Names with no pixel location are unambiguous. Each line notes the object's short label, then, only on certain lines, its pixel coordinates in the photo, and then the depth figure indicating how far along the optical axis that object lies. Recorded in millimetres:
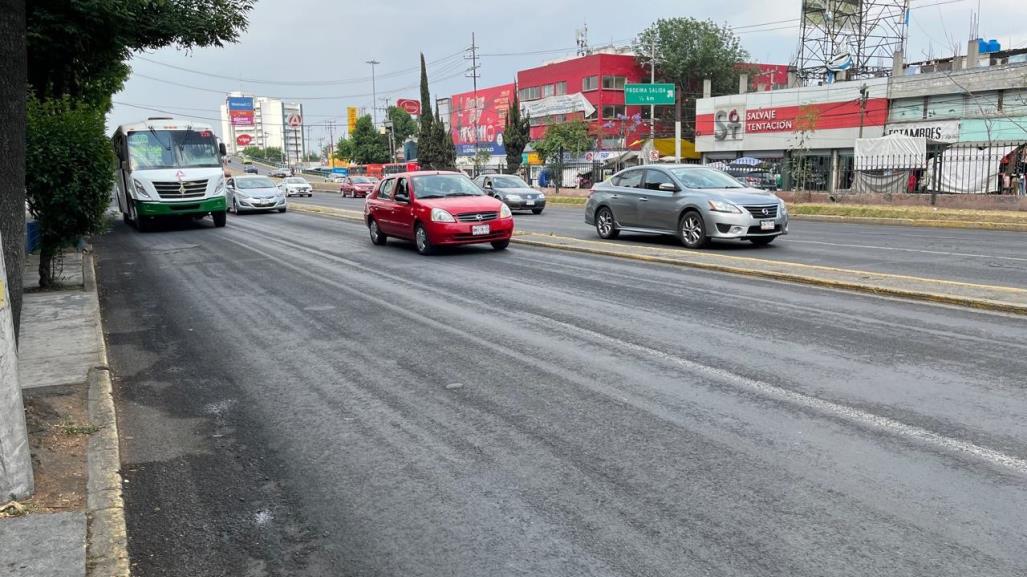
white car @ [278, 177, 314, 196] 53219
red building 69375
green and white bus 22562
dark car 29391
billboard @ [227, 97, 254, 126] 140875
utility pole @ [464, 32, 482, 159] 82306
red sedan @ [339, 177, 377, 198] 52500
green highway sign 56500
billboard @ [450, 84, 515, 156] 83062
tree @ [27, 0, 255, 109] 14383
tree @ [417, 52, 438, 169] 76375
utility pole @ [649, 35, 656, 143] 66312
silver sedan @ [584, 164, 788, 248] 14633
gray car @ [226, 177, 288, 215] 30547
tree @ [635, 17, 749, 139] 73875
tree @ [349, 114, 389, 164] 118312
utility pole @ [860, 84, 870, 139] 44062
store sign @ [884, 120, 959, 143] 40062
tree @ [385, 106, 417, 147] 117438
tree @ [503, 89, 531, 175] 63688
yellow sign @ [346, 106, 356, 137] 127688
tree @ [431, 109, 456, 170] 74688
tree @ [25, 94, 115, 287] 10367
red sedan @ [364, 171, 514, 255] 14727
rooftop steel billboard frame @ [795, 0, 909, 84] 53531
